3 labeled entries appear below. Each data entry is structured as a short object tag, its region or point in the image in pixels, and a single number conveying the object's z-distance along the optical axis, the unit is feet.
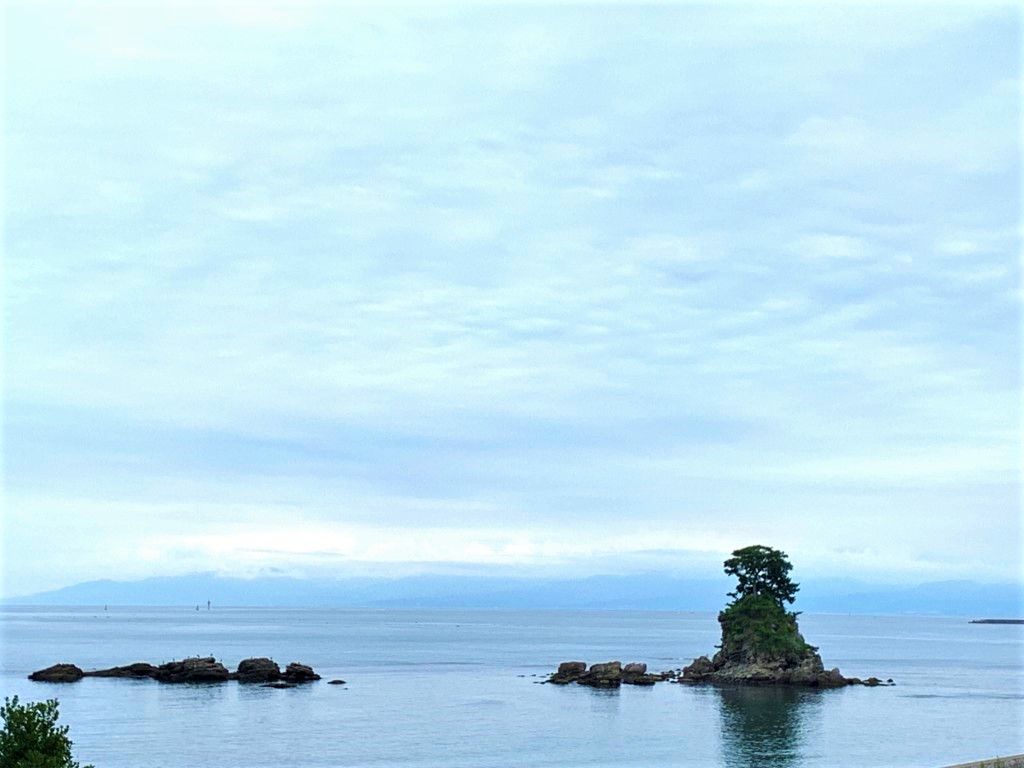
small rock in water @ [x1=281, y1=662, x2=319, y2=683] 488.02
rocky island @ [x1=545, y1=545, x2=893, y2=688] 476.13
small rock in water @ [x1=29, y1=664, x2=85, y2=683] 479.00
